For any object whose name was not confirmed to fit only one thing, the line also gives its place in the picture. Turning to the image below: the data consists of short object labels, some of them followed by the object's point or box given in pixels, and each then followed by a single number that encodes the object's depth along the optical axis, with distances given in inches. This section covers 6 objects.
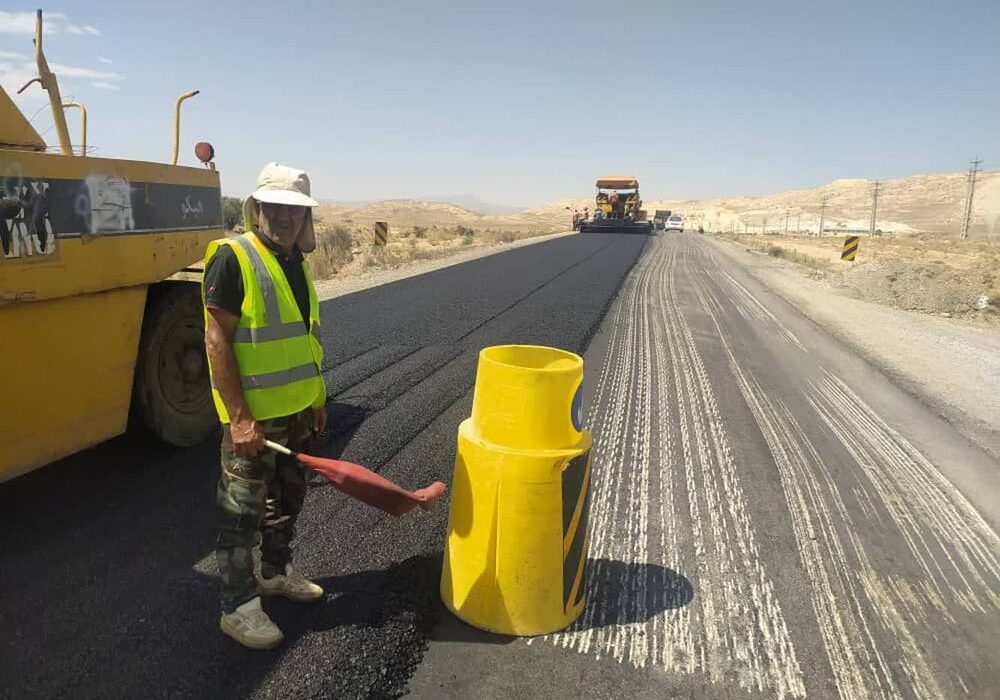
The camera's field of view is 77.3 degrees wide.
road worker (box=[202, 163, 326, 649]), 92.9
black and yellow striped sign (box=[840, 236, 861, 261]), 794.2
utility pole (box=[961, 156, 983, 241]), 2408.7
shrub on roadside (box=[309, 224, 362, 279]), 597.3
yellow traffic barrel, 103.3
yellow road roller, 118.6
